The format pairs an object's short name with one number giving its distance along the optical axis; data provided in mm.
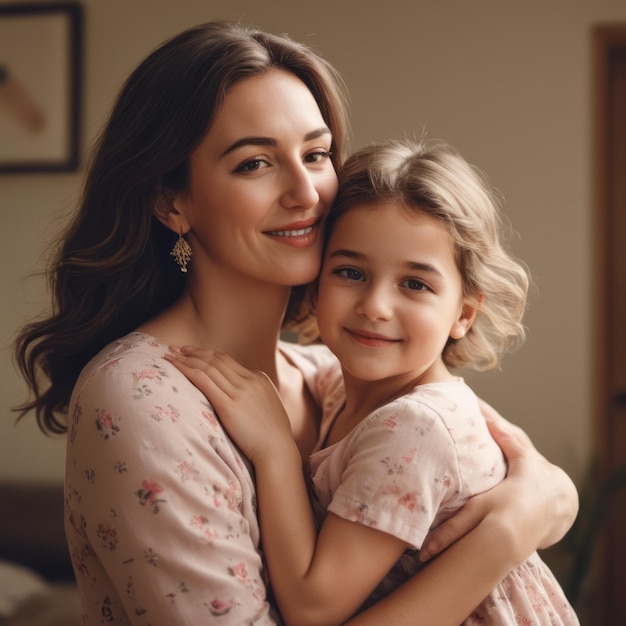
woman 1135
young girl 1162
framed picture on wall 3705
